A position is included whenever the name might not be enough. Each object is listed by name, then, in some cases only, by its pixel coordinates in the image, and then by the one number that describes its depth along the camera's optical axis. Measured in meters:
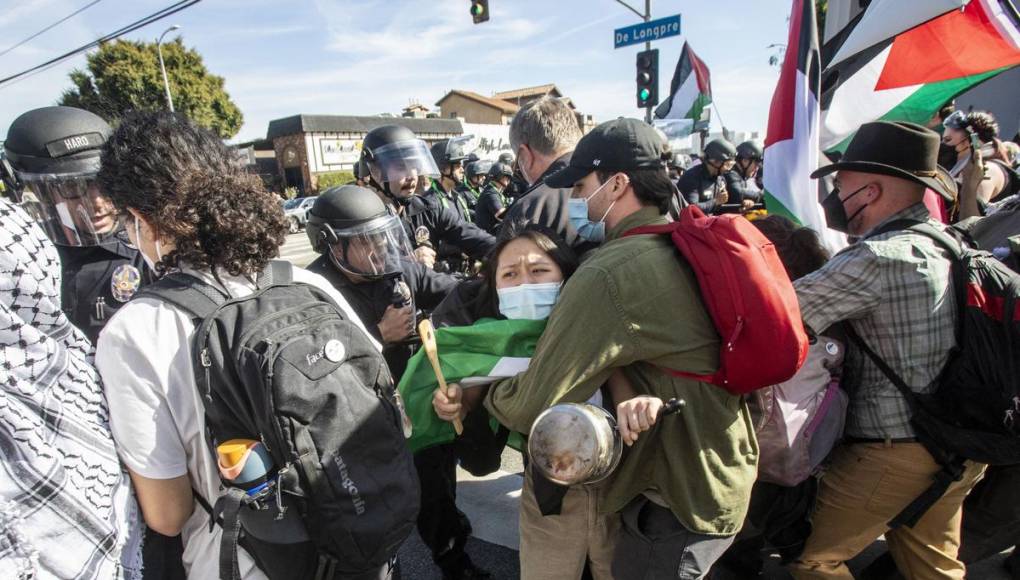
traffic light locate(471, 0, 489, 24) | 11.76
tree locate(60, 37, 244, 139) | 31.08
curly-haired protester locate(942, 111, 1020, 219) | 3.83
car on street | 23.62
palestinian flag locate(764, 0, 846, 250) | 2.84
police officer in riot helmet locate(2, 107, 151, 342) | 1.99
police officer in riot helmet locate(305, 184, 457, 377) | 2.48
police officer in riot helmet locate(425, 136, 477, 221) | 6.81
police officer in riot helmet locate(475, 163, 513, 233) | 5.56
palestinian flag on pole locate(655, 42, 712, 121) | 10.84
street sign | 10.09
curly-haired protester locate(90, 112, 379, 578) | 1.22
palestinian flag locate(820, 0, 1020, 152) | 3.36
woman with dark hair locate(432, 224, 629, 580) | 1.63
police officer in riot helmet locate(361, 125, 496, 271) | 3.71
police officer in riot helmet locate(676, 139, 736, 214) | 6.72
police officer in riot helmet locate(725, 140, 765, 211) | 7.26
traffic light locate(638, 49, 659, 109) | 10.93
